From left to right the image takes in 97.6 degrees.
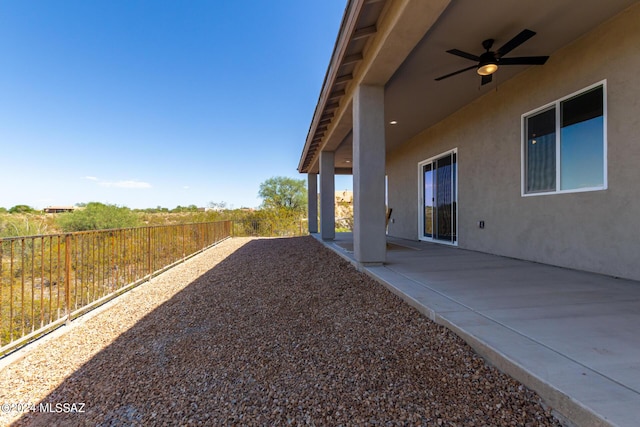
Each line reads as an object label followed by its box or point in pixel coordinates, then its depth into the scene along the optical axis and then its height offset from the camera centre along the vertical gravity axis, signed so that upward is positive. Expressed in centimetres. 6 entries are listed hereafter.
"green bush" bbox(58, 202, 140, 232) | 1044 -13
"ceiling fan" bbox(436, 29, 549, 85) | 328 +190
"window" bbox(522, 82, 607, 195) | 336 +91
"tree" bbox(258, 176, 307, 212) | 2112 +176
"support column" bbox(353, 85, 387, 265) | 402 +57
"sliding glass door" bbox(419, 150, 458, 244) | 622 +37
